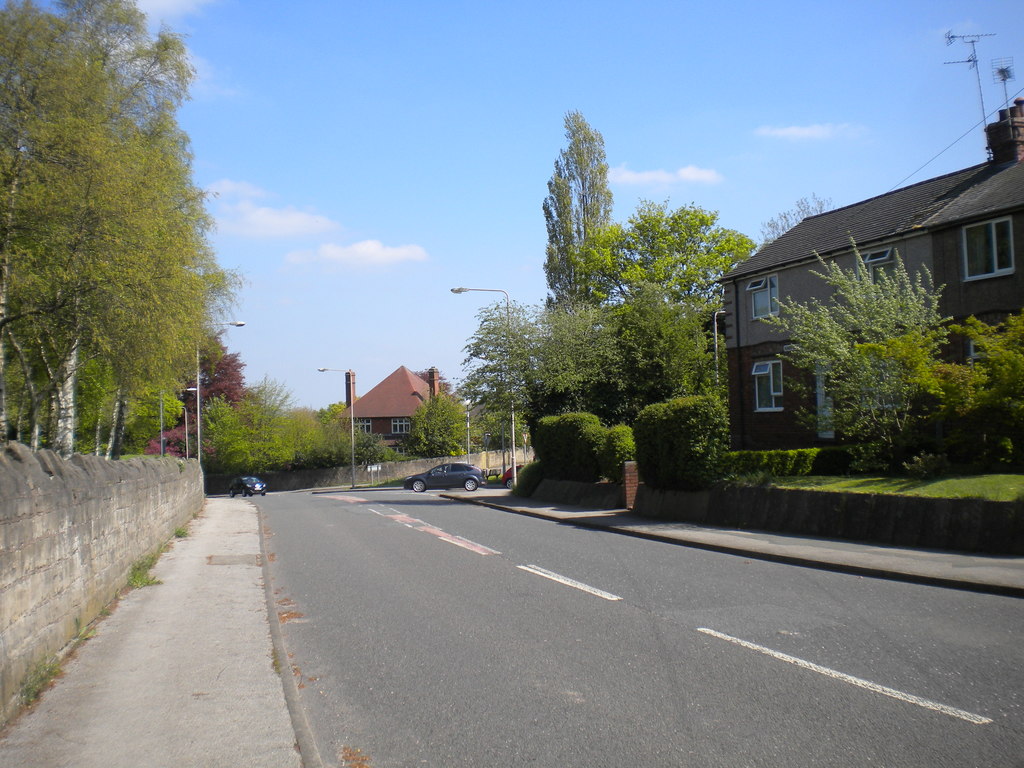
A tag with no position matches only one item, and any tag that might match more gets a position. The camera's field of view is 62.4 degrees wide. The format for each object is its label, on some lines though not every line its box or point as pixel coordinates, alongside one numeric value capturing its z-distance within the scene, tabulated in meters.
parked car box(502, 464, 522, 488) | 43.42
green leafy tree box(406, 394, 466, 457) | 74.31
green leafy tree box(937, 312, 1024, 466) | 14.95
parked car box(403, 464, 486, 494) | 47.91
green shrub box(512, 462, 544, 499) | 31.33
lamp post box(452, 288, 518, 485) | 30.84
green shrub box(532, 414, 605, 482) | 26.84
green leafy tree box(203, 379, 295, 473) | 66.50
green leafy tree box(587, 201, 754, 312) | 51.41
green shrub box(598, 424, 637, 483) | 24.78
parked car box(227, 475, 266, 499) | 58.78
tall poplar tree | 56.12
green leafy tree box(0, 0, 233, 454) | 17.25
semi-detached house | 20.17
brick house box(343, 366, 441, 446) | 89.81
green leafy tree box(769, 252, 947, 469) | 17.09
